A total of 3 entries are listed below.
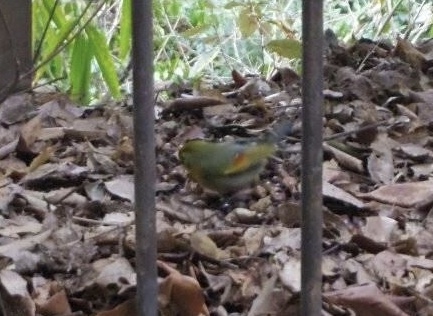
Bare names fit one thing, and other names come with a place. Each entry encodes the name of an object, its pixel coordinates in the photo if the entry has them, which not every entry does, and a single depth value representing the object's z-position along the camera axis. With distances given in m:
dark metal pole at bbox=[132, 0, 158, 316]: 1.88
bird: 3.76
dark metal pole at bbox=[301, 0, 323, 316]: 1.81
